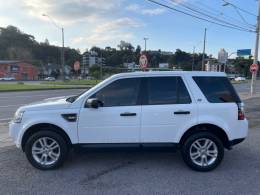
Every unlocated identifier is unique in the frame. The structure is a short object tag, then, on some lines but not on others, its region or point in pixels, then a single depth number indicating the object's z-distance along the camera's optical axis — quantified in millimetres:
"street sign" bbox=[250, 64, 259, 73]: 23631
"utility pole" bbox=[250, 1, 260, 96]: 24191
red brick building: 87875
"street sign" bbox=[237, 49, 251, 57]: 30438
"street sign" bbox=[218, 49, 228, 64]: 29094
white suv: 4734
